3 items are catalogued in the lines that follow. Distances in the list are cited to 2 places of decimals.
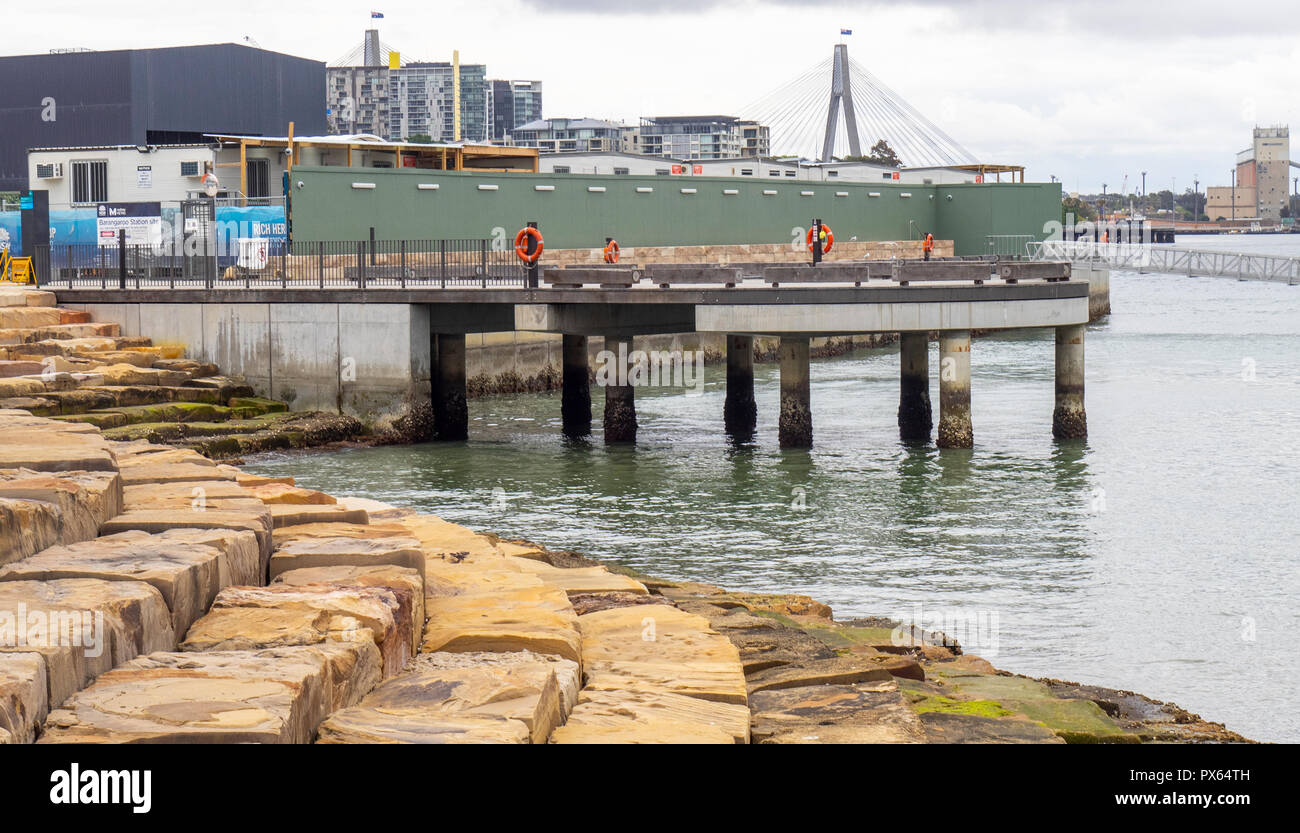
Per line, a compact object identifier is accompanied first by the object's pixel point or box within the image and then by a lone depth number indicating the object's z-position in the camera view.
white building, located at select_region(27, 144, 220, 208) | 50.75
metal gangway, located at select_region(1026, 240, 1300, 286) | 86.69
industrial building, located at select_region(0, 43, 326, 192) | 69.75
